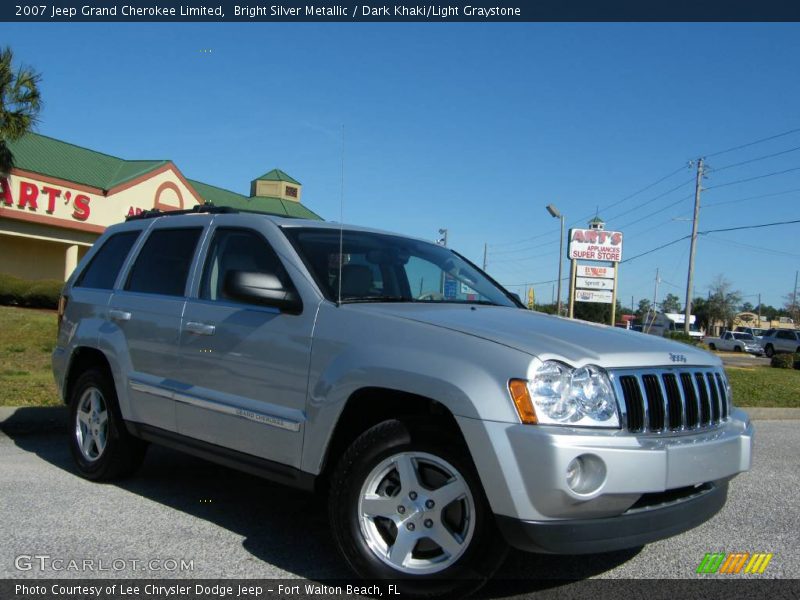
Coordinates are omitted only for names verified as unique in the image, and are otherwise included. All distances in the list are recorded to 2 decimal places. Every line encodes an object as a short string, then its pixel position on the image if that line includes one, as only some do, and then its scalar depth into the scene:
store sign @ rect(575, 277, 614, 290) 32.47
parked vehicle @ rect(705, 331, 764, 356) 48.69
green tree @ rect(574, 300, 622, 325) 49.15
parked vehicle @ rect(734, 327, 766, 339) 60.08
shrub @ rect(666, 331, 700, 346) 36.14
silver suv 3.12
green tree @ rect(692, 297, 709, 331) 108.24
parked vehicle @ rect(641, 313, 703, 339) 33.59
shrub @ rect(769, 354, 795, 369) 24.70
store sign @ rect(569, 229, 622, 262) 32.84
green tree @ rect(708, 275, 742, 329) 103.31
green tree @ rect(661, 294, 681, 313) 130.50
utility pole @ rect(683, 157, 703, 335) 41.45
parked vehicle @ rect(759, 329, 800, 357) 42.41
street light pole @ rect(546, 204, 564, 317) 38.31
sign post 32.44
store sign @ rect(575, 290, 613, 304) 32.47
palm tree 20.27
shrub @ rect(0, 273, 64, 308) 25.39
